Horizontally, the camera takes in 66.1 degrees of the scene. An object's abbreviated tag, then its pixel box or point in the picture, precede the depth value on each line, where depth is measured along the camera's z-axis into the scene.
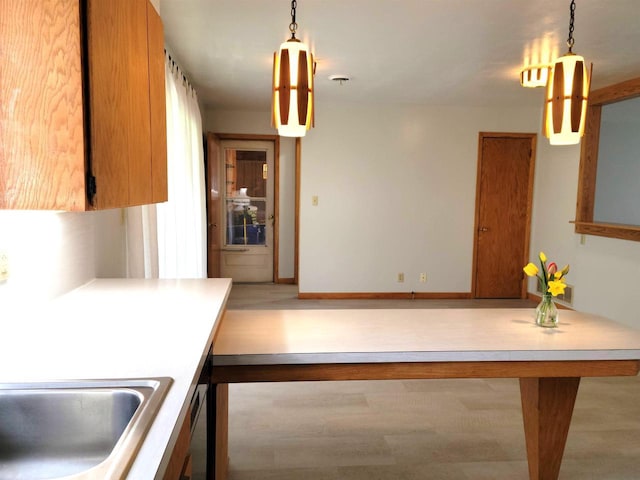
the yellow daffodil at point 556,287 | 2.01
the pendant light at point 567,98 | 1.98
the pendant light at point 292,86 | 1.89
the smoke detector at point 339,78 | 4.42
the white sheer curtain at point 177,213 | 2.78
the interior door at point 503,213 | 6.07
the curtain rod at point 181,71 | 3.40
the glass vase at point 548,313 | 2.03
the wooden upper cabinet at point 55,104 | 1.15
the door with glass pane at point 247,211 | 6.74
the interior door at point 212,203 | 5.52
